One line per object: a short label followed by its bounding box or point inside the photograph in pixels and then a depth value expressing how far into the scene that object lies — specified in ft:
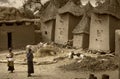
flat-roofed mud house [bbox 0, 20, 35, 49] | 60.49
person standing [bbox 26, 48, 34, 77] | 35.03
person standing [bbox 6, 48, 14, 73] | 37.63
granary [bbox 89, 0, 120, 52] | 52.10
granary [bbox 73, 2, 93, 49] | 57.01
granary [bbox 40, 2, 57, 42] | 65.76
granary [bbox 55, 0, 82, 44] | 61.70
